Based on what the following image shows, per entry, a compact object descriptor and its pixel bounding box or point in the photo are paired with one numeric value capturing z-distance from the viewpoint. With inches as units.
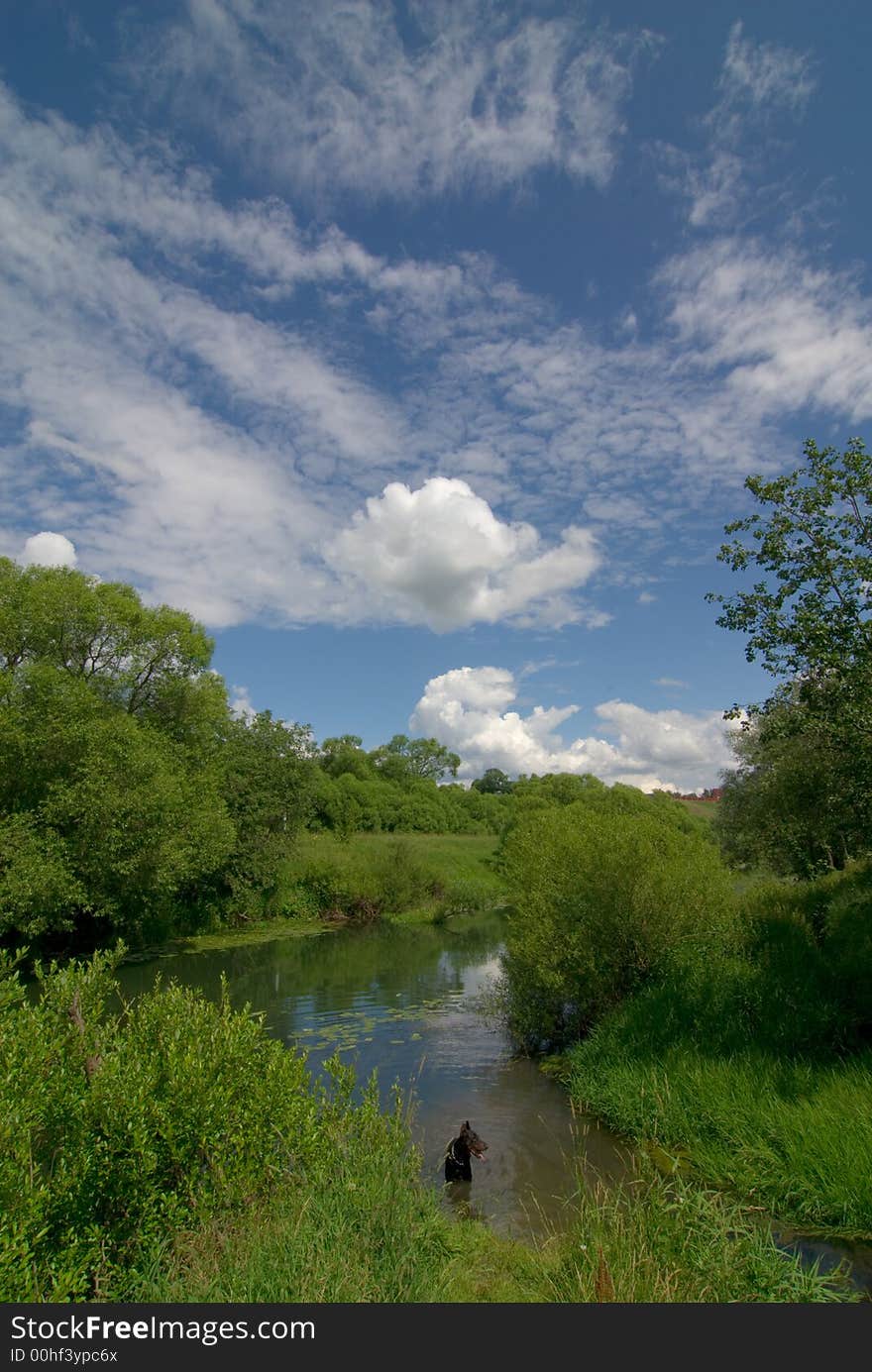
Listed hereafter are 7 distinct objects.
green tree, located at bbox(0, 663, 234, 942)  1035.3
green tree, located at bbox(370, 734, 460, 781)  5323.3
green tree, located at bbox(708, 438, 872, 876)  471.5
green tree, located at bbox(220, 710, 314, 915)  1665.8
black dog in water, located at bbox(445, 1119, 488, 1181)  426.6
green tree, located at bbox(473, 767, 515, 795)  6555.1
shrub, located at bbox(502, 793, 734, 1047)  655.8
